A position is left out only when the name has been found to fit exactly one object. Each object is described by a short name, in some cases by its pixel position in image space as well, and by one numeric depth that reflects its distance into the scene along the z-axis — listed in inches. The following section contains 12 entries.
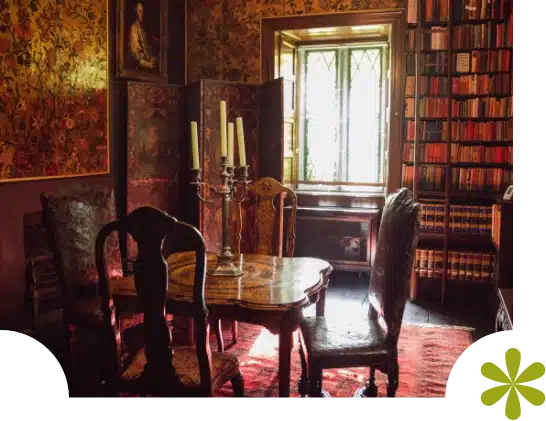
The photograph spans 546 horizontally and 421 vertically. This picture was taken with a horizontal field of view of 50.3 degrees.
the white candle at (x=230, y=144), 102.0
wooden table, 90.2
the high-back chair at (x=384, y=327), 90.6
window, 231.6
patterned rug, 118.1
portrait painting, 191.1
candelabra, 105.4
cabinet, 215.0
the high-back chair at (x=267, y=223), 134.9
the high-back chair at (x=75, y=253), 114.4
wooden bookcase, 187.9
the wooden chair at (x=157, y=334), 77.0
